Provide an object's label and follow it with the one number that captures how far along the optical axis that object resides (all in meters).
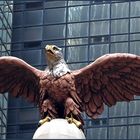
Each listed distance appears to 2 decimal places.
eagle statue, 20.92
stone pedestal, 19.17
